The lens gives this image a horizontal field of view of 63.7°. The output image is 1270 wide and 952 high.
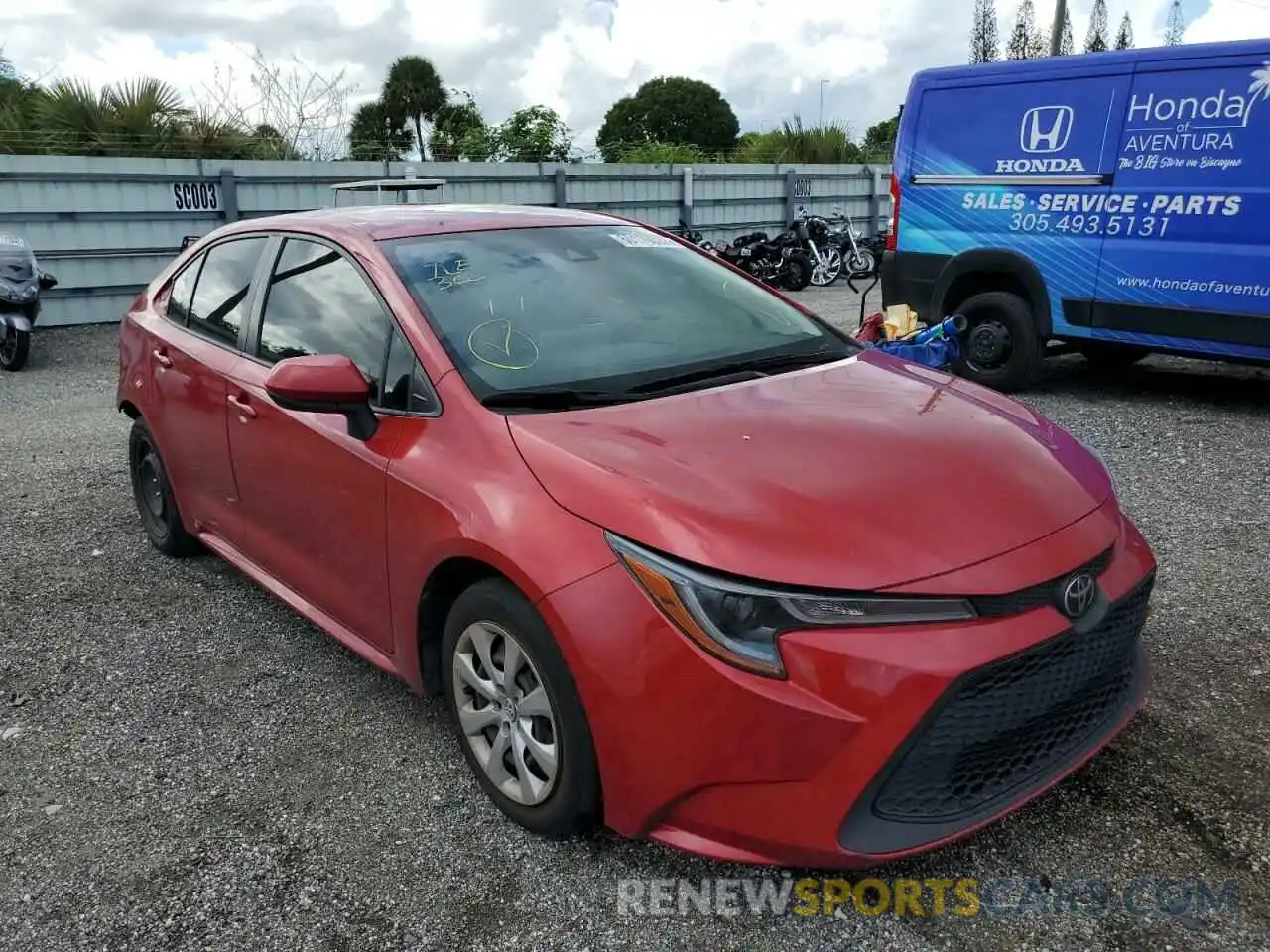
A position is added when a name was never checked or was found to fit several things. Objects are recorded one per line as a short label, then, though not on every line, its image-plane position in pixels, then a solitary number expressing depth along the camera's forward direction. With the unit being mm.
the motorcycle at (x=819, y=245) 15562
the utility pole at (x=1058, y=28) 21109
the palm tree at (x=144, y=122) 12930
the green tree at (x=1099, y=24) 66625
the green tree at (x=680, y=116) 64625
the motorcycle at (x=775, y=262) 15281
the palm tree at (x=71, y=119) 12734
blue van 5961
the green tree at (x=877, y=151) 21823
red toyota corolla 2029
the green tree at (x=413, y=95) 61031
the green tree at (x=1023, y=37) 63688
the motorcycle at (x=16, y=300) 9320
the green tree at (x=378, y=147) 14866
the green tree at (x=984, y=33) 65000
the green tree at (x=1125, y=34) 67312
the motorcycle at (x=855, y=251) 16250
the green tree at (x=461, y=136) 23875
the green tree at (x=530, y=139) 22562
